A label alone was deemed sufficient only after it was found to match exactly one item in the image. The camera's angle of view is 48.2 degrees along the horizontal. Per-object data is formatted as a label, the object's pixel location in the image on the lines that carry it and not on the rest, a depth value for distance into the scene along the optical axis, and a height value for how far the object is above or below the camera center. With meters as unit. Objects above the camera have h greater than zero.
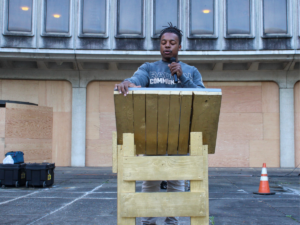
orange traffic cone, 7.69 -1.22
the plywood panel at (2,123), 12.95 +0.37
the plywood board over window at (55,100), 15.33 +1.51
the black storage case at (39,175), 8.89 -1.12
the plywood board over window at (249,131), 15.20 +0.11
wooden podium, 2.46 -0.13
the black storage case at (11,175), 9.04 -1.15
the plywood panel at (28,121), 13.19 +0.47
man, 3.09 +0.55
